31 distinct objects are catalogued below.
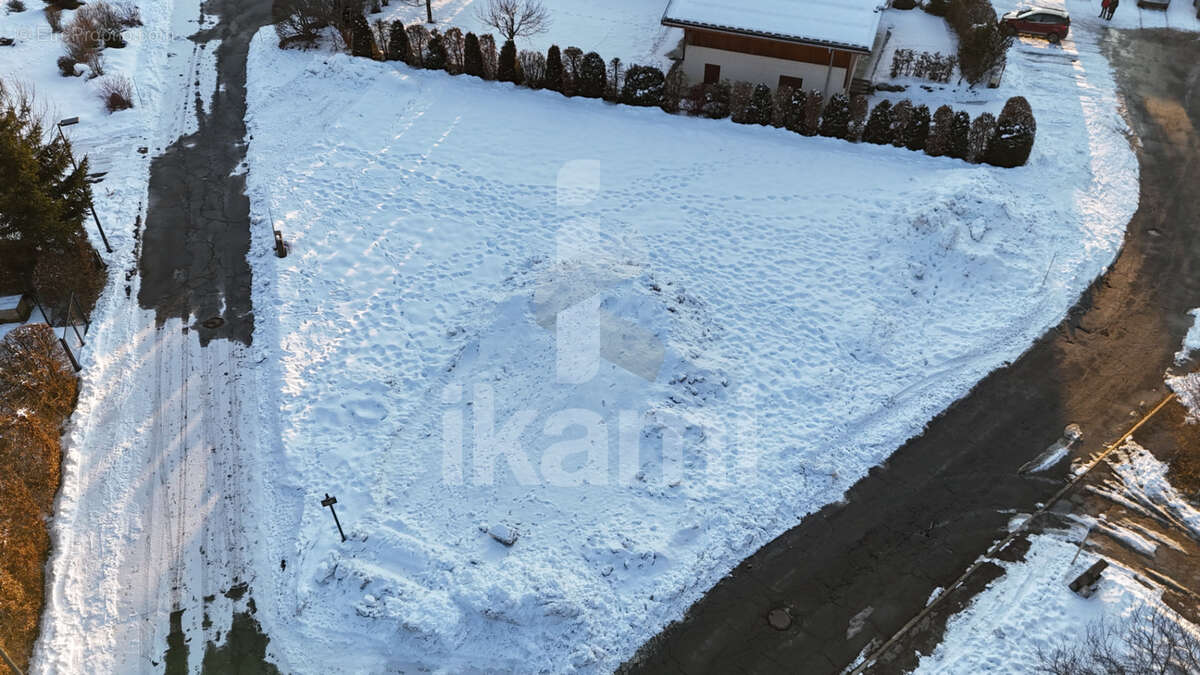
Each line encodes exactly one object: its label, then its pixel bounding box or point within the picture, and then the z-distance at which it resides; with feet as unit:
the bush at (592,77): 88.33
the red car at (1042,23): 106.83
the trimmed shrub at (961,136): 78.84
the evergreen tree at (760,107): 83.87
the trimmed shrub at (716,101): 85.66
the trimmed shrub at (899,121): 80.79
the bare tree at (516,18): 95.61
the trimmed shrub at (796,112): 83.05
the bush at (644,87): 86.84
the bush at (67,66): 95.50
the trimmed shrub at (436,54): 93.86
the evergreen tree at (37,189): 61.87
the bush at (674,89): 86.94
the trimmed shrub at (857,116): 81.66
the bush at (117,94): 90.43
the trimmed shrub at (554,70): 89.35
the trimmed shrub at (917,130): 79.87
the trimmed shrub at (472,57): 91.91
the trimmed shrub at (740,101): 84.48
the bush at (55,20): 104.01
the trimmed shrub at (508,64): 91.15
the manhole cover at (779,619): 45.16
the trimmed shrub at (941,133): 79.66
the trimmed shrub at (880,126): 80.89
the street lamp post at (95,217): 71.28
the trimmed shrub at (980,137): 79.25
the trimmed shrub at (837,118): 81.61
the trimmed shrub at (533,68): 90.99
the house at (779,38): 86.22
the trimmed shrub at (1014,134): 78.18
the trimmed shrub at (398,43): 94.53
